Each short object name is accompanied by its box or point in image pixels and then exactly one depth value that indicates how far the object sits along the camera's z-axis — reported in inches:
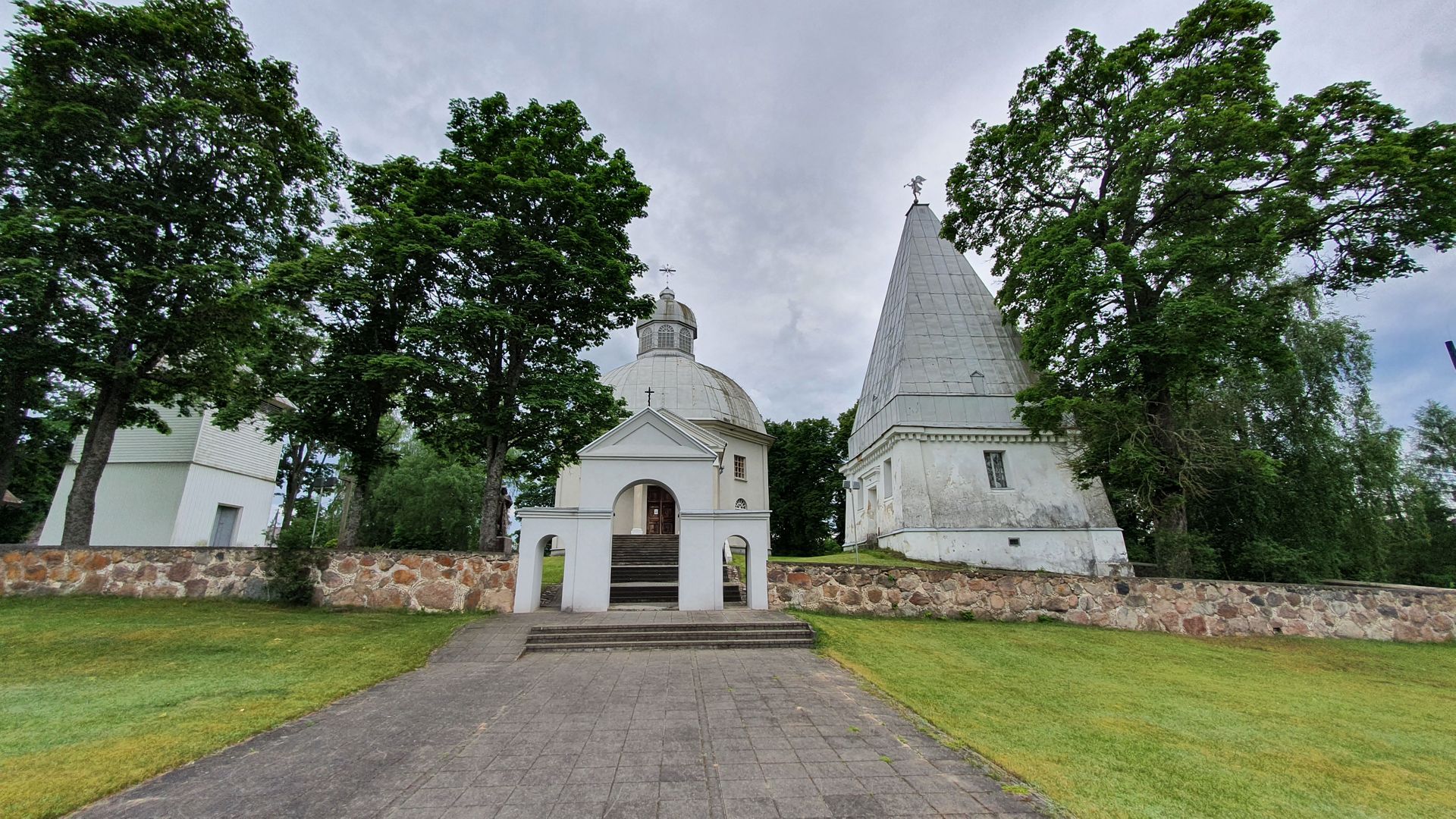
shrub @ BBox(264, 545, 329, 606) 414.9
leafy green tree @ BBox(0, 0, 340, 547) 411.8
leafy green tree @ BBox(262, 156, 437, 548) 434.9
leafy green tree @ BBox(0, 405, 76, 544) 718.5
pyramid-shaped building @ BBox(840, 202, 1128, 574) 667.4
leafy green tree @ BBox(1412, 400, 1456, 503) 845.8
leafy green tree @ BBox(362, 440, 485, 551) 1048.8
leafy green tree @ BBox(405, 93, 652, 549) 473.1
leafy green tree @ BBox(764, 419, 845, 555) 1371.8
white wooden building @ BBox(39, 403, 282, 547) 711.1
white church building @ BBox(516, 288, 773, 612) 432.8
